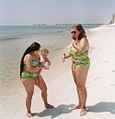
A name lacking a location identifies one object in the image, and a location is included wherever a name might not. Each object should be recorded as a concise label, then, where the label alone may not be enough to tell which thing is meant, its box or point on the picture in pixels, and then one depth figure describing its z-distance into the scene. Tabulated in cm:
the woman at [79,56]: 317
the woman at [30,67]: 321
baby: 340
